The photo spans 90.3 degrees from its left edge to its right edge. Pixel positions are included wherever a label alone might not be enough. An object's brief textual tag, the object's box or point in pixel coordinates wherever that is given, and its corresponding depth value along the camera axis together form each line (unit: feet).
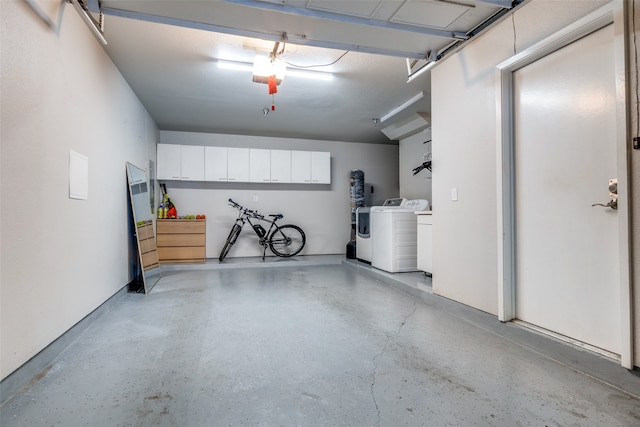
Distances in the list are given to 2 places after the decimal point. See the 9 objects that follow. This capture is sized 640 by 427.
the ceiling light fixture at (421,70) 9.08
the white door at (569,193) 5.79
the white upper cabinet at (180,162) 18.37
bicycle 19.36
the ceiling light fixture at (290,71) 10.84
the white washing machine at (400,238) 14.15
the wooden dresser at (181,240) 17.61
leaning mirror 12.50
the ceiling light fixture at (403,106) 13.84
